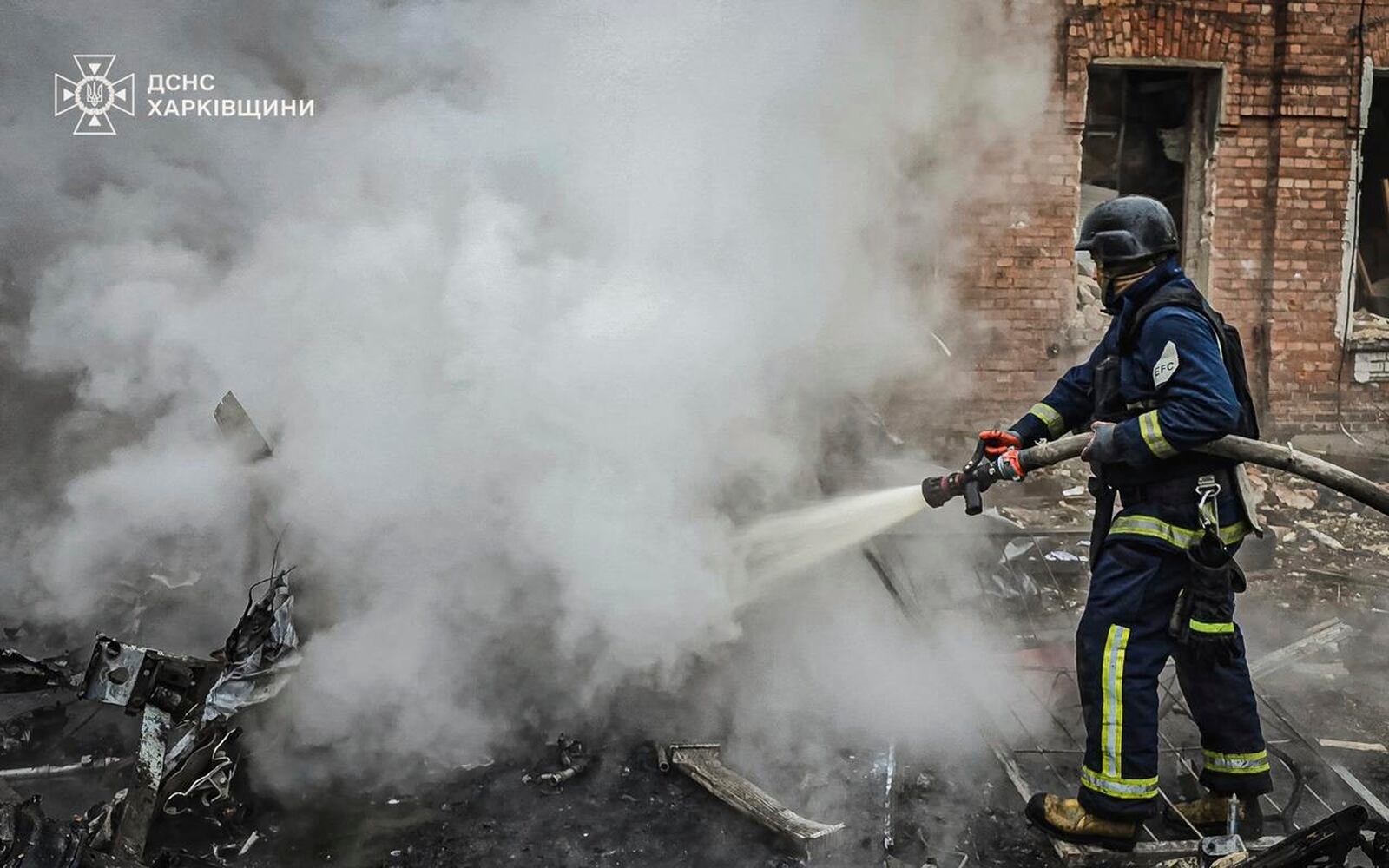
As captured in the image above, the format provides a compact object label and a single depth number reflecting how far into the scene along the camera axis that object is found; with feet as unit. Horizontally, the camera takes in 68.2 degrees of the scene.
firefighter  10.26
